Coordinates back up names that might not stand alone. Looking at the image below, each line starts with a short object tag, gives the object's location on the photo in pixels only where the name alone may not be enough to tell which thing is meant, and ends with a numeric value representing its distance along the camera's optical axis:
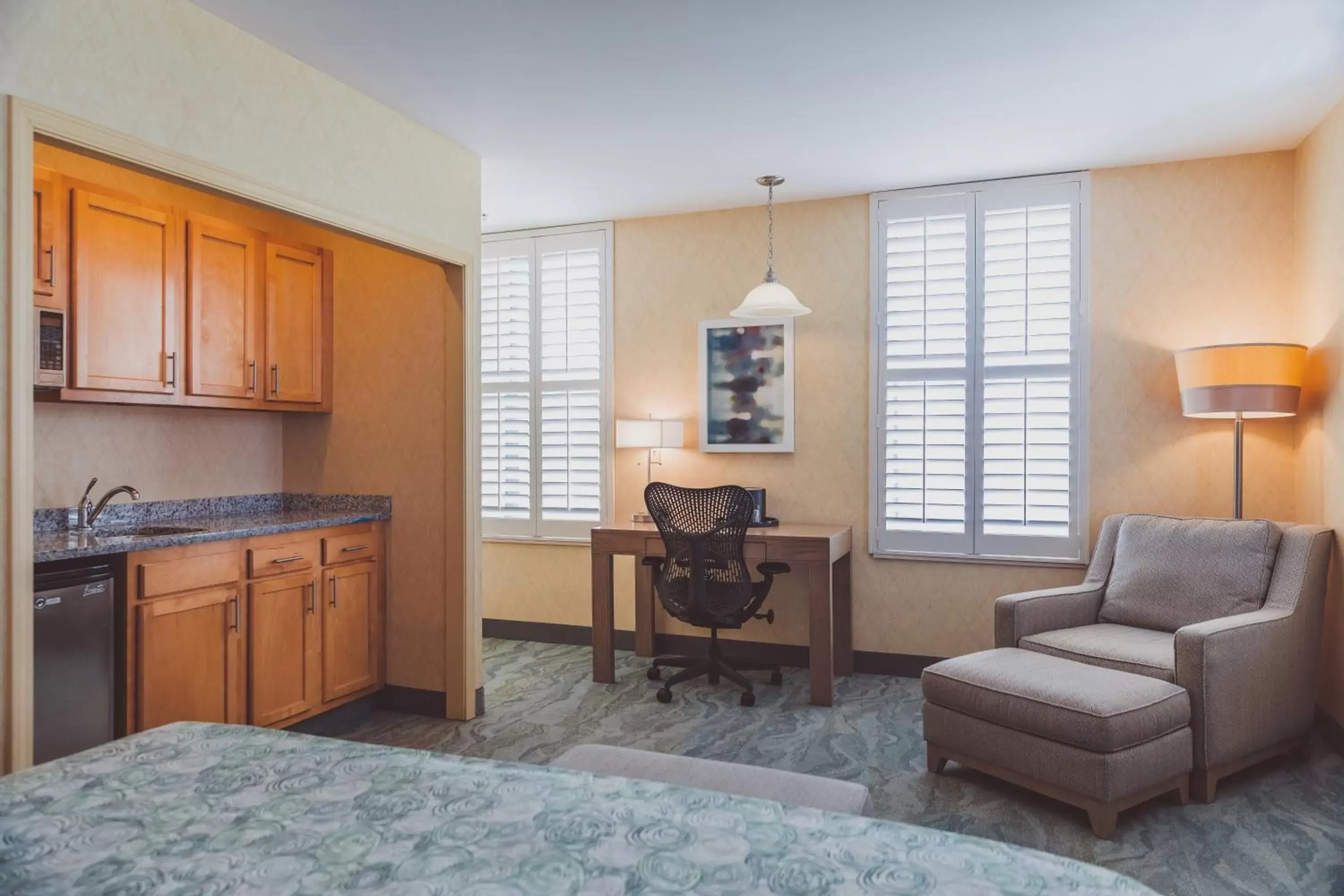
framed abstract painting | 4.91
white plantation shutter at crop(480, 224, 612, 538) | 5.30
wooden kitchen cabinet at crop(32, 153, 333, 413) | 3.11
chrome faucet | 3.38
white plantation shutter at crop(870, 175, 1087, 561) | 4.33
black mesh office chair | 4.09
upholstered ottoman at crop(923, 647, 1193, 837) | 2.70
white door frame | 2.15
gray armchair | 2.94
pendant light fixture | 4.31
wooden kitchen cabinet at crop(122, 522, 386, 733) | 2.97
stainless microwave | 3.03
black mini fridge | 2.59
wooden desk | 4.15
